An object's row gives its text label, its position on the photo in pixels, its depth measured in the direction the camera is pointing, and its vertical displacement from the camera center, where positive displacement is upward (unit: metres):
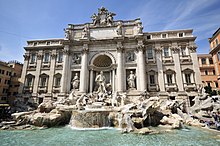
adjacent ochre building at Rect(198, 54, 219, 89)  26.95 +5.05
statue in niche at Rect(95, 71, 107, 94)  18.73 +1.66
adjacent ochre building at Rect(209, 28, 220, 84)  22.00 +7.90
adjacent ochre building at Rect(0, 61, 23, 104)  24.77 +2.30
